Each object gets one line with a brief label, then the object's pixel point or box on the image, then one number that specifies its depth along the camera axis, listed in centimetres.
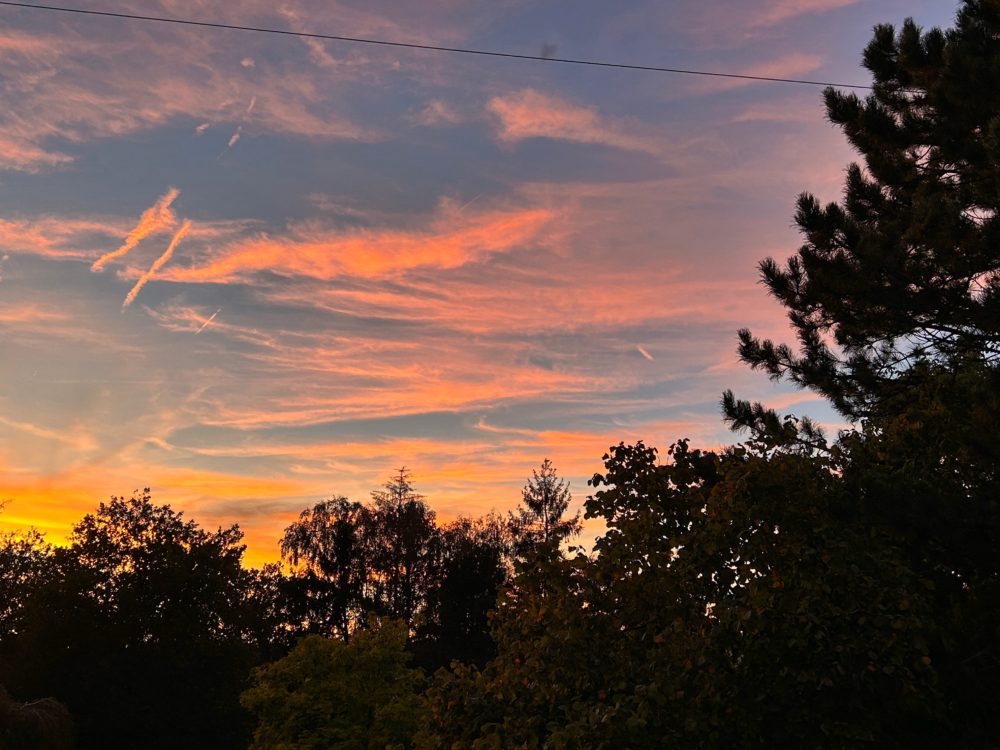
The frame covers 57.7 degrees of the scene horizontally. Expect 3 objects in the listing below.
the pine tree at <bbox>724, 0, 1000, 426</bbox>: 1348
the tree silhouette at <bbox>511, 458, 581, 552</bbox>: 5325
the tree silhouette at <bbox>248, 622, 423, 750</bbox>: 2412
